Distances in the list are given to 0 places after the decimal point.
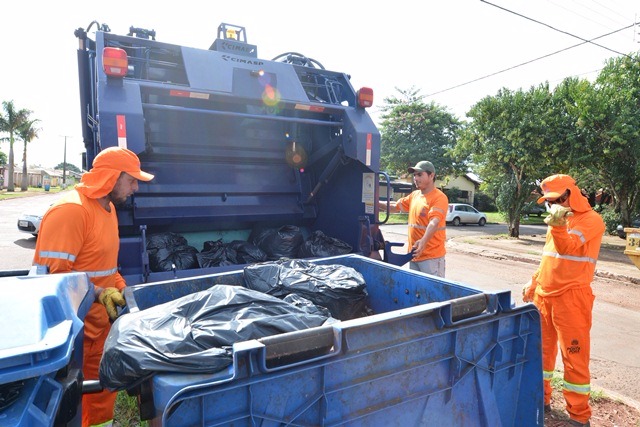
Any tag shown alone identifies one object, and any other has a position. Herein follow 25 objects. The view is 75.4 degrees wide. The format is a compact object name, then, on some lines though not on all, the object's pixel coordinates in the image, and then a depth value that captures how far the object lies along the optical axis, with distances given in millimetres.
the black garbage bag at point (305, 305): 1712
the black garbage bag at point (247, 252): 3824
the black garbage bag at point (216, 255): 3674
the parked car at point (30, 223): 9297
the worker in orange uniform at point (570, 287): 2635
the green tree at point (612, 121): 10219
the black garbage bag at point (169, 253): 3426
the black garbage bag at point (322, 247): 3855
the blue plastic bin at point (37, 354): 1022
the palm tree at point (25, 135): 39438
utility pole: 54144
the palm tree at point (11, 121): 37594
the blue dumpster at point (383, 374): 1165
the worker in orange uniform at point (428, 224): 3842
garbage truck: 3455
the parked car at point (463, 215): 20906
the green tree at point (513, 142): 11398
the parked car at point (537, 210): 25719
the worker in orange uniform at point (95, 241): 2068
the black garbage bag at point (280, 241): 4004
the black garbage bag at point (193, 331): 1196
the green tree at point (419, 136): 24875
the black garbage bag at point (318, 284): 2094
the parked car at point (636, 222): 14042
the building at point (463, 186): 29516
